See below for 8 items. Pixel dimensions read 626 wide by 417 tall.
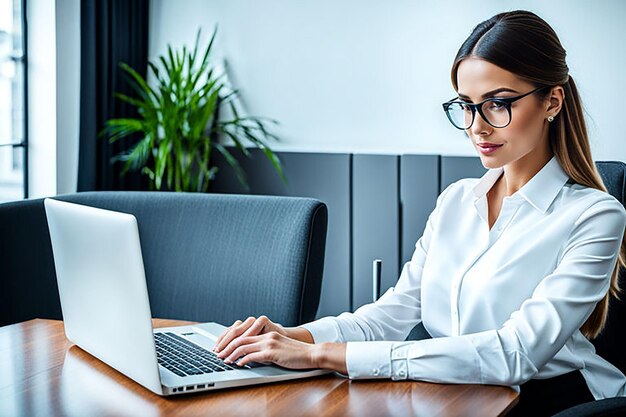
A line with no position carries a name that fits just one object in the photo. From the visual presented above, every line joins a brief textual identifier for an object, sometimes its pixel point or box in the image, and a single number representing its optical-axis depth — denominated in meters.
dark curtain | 4.37
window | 4.21
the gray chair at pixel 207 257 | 2.43
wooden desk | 1.39
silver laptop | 1.45
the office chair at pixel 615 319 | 1.97
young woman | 1.56
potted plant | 4.29
